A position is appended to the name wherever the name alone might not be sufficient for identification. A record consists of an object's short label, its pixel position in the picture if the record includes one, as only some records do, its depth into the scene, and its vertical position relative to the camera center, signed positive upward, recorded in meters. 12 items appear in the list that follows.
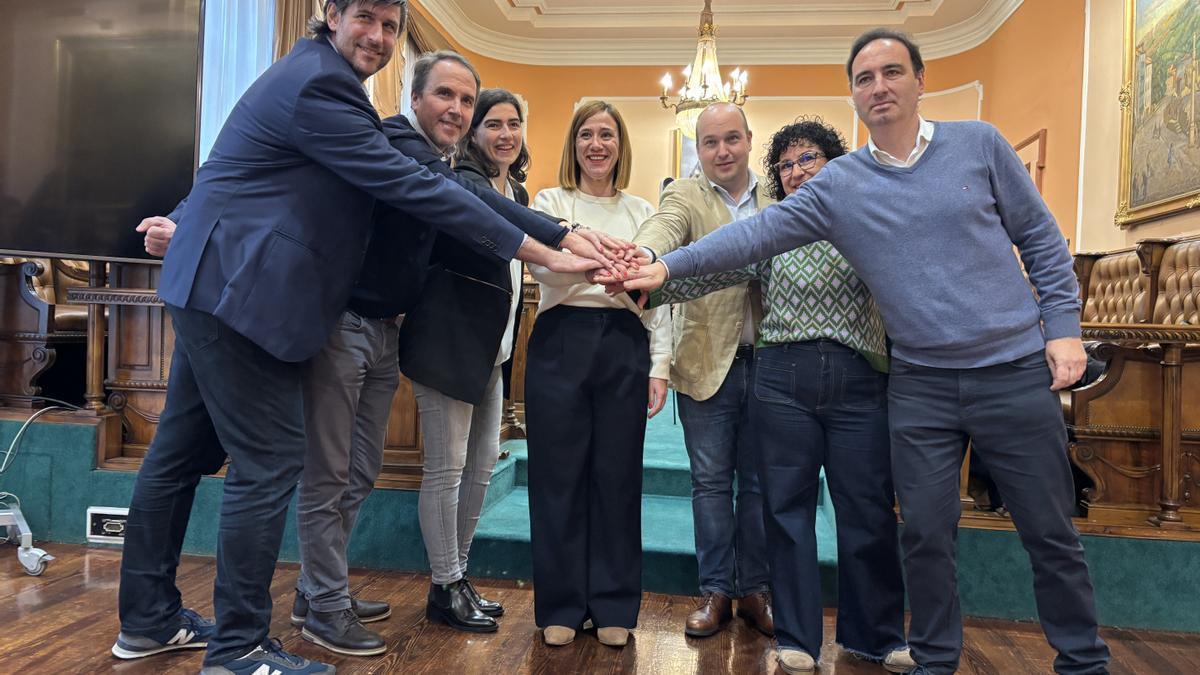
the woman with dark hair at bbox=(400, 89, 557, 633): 1.91 -0.11
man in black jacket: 1.81 -0.04
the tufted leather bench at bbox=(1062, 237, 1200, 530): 2.29 -0.23
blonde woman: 1.91 -0.30
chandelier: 5.46 +1.83
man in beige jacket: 2.01 -0.13
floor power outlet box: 2.63 -0.73
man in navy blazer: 1.49 +0.13
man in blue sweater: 1.57 +0.05
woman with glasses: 1.78 -0.26
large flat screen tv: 2.86 +0.76
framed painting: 4.03 +1.37
